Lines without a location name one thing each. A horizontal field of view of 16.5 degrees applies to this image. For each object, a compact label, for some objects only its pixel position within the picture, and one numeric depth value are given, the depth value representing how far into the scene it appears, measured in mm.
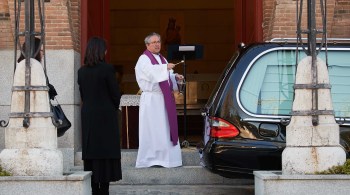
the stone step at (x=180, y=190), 14807
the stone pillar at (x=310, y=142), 11809
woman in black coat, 12956
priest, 15965
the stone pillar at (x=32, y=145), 11787
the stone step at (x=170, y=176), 15727
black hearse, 13173
